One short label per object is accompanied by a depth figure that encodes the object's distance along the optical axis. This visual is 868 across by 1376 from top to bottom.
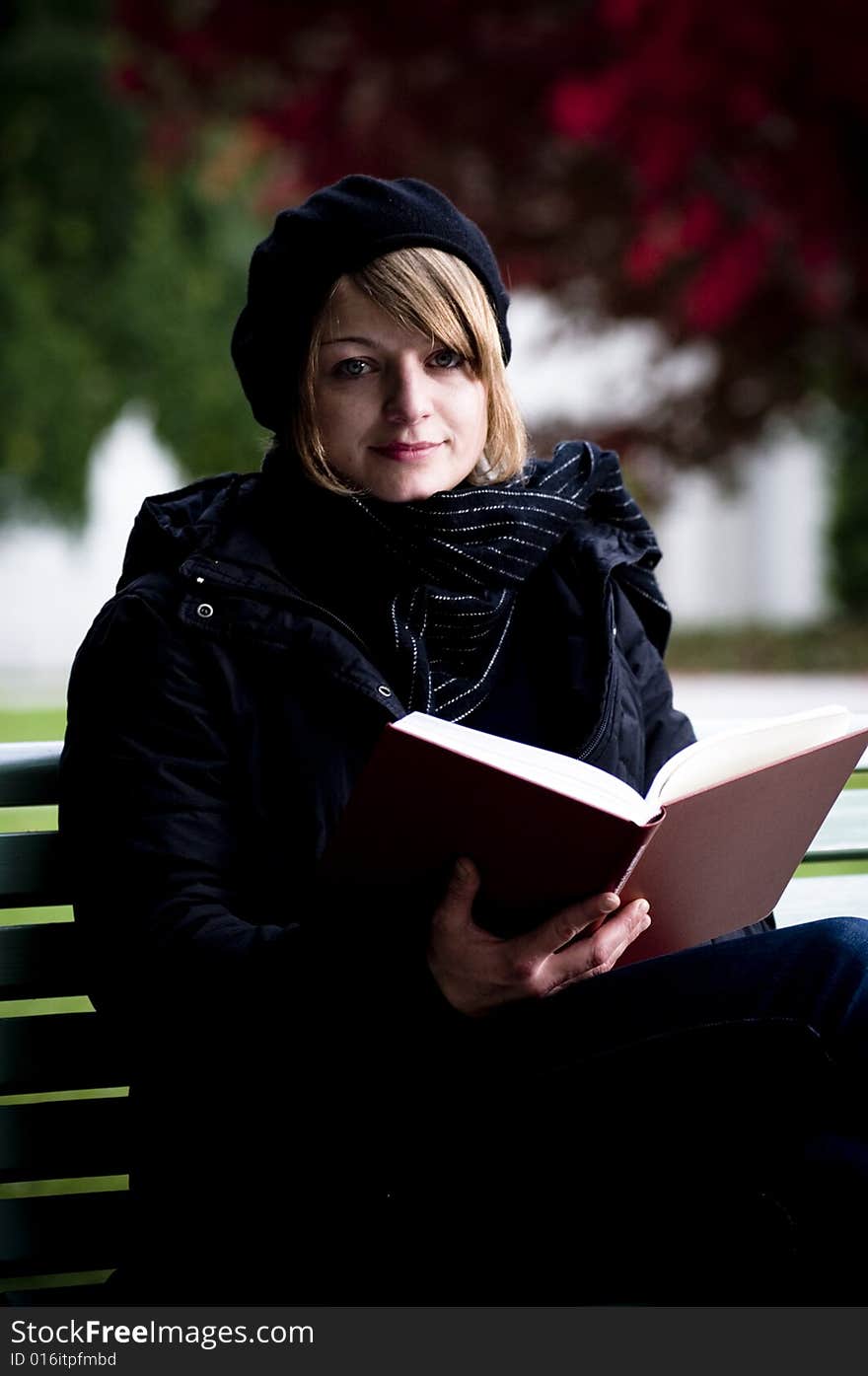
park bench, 4.10
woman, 3.49
